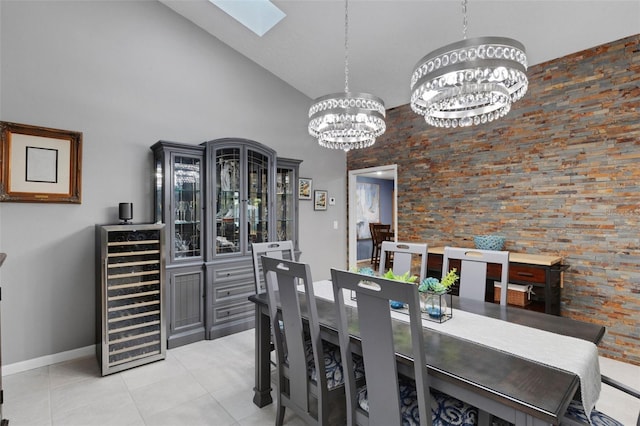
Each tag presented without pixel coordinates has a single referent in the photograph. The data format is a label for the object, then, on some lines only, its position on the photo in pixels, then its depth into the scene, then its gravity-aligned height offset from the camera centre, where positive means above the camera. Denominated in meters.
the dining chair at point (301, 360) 1.63 -0.85
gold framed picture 2.63 +0.46
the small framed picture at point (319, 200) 4.86 +0.24
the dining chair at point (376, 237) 7.02 -0.52
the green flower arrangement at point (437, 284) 1.78 -0.41
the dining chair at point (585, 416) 1.27 -0.84
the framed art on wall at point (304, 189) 4.69 +0.40
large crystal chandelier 1.45 +0.68
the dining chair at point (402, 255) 2.66 -0.36
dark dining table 1.03 -0.61
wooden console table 2.89 -0.60
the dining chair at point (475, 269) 2.20 -0.41
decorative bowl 3.51 -0.32
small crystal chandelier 2.11 +0.68
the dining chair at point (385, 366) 1.19 -0.64
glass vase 1.79 -0.54
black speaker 2.91 +0.03
